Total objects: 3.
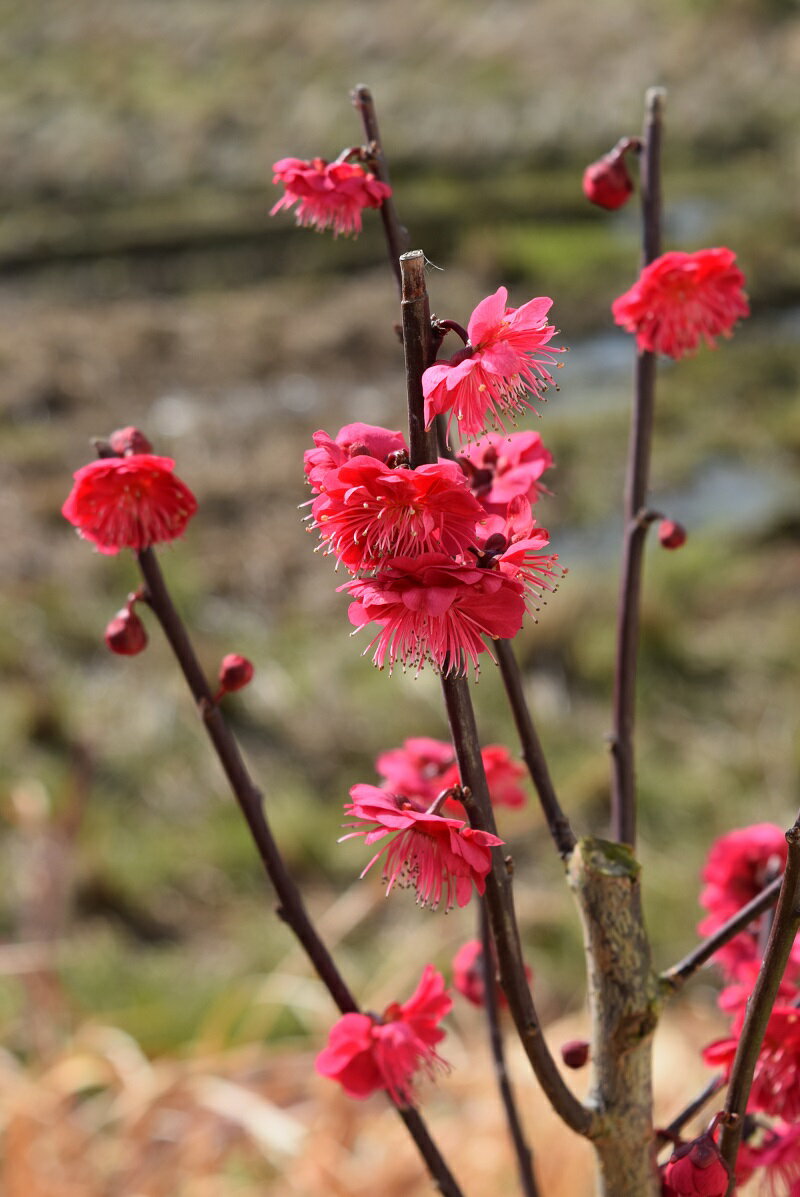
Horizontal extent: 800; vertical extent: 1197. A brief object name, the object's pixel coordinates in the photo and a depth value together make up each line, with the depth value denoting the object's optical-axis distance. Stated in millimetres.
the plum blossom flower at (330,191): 952
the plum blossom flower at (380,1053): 950
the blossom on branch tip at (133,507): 947
